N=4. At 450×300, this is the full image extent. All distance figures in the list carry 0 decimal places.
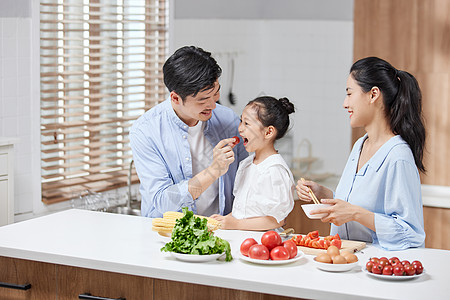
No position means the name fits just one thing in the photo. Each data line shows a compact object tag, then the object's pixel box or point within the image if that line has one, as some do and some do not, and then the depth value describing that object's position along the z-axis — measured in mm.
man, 2730
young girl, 2672
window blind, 4016
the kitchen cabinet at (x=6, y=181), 3414
